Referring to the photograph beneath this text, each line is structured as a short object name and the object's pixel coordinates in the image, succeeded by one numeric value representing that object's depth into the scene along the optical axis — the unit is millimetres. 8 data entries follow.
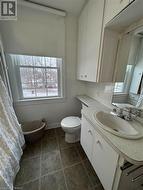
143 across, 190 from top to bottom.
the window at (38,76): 1722
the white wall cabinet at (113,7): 803
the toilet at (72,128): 1556
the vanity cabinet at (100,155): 782
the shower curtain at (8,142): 799
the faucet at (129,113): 1036
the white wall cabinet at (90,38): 1158
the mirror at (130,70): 1004
